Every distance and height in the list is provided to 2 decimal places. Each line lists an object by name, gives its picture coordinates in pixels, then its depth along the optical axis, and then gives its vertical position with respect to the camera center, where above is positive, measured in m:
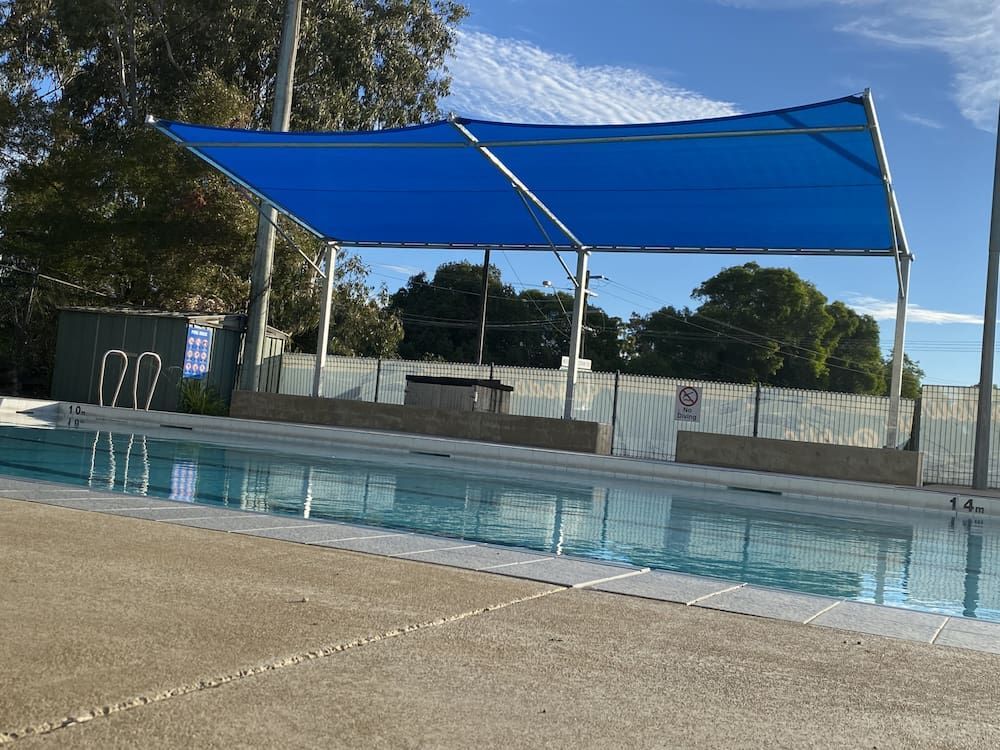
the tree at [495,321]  54.09 +5.21
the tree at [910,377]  67.11 +5.48
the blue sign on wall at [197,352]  21.61 +0.64
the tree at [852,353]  57.06 +5.55
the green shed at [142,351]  21.58 +0.57
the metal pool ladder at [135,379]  19.19 -0.11
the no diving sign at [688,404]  17.97 +0.46
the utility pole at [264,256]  21.17 +2.94
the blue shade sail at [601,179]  11.34 +3.46
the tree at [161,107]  23.61 +7.69
